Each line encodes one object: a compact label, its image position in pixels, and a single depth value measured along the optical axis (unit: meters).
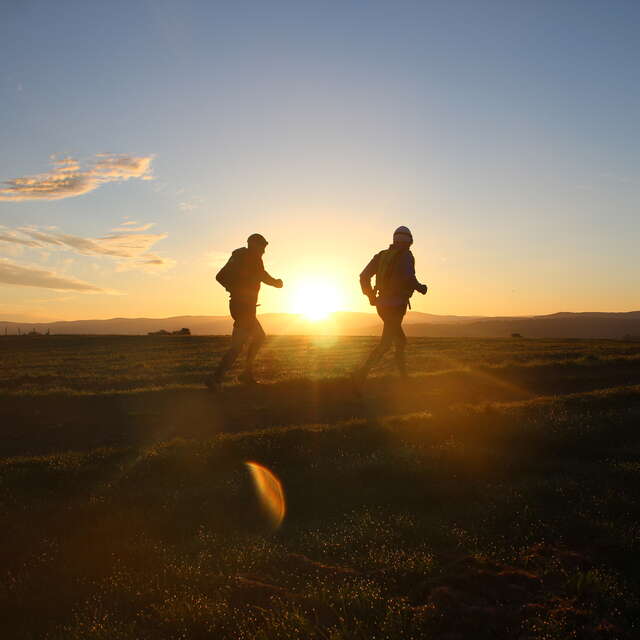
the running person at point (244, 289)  10.75
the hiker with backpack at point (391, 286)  10.40
